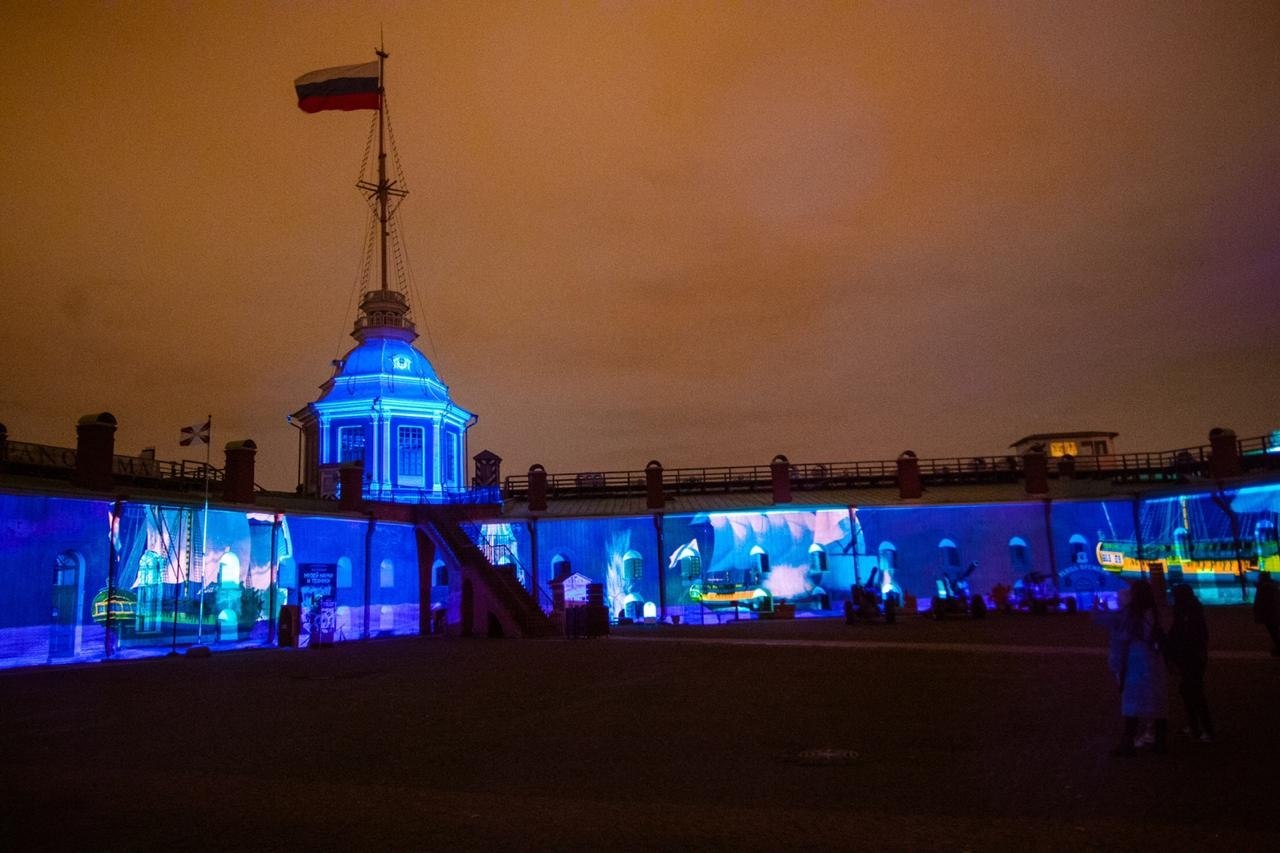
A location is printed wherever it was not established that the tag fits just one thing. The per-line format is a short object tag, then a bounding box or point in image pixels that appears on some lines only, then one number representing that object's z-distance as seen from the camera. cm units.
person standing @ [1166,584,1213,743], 926
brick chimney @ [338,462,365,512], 3359
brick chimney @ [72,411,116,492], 2548
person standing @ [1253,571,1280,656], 1633
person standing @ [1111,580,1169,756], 860
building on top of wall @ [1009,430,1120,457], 6119
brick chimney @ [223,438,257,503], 2942
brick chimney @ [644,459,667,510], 3941
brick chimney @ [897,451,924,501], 4038
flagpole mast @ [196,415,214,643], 2697
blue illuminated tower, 3812
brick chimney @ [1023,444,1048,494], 4109
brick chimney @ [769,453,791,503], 3972
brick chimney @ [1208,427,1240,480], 3825
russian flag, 3903
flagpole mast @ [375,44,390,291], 4489
